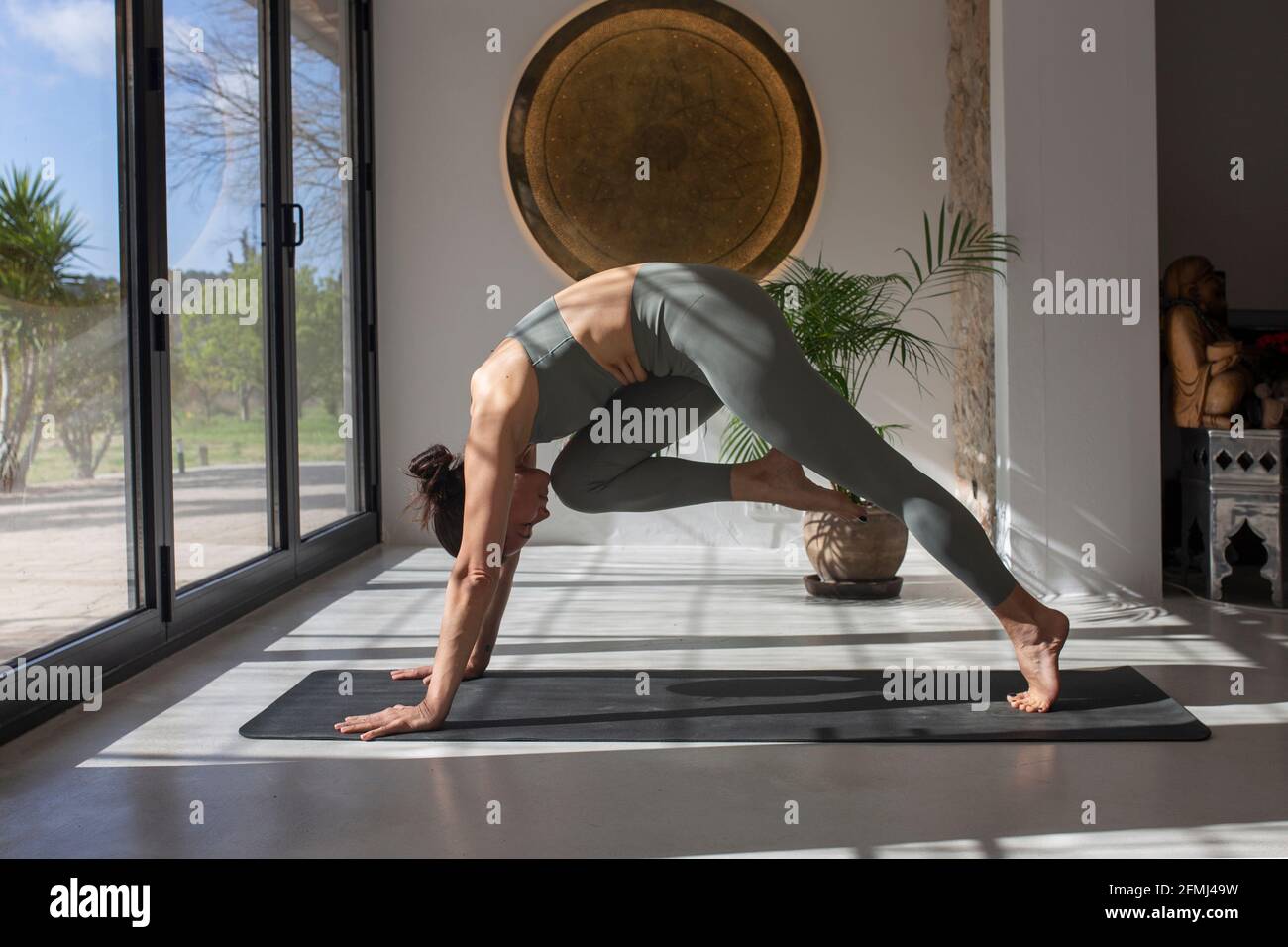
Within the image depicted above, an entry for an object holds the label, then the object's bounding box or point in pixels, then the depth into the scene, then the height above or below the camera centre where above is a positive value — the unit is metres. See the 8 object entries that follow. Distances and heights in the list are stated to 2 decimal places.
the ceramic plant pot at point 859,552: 4.37 -0.43
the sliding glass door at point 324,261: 4.86 +0.73
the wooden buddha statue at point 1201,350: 4.16 +0.25
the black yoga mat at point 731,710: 2.64 -0.63
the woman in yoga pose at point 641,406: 2.56 +0.03
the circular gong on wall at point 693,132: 5.55 +1.34
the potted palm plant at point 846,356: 4.37 +0.26
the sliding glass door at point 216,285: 3.68 +0.48
